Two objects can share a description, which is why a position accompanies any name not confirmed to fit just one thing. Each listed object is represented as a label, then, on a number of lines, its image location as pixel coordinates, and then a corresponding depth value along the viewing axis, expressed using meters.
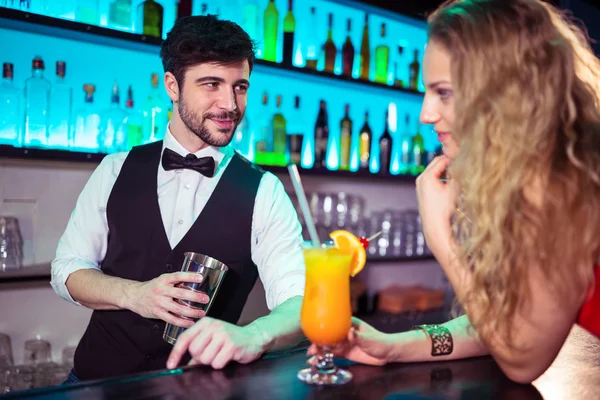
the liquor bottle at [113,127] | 2.37
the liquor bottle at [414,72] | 3.40
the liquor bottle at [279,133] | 2.83
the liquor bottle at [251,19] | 2.70
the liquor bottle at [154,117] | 2.48
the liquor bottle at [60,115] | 2.29
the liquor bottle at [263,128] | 2.77
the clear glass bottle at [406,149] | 3.45
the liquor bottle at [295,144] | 2.85
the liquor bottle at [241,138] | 2.72
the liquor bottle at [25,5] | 2.15
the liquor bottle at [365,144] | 3.19
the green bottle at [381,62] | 3.24
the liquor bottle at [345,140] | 3.09
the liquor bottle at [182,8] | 2.43
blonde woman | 1.01
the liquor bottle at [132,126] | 2.40
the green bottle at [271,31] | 2.76
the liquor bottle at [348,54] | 3.13
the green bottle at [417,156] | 3.47
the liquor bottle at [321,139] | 2.96
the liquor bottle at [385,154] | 3.24
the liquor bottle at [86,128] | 2.38
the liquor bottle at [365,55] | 3.22
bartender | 1.82
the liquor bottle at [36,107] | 2.21
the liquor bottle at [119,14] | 2.33
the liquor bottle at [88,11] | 2.29
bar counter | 0.98
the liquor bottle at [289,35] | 2.76
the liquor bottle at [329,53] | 3.07
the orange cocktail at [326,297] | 1.05
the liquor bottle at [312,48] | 2.92
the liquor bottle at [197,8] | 2.77
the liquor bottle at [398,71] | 3.24
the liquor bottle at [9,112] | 2.17
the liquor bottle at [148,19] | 2.37
